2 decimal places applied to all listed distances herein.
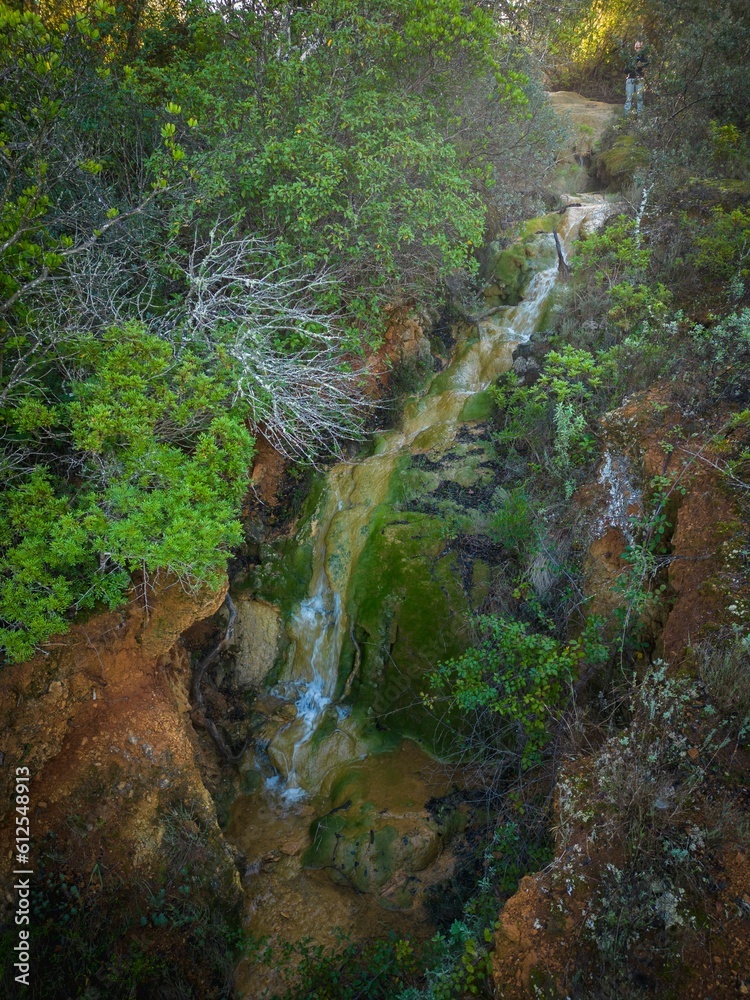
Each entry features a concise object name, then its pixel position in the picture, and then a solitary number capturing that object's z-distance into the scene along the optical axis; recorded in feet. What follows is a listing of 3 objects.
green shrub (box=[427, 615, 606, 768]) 16.07
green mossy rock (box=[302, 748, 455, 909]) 20.25
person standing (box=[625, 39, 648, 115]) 44.47
